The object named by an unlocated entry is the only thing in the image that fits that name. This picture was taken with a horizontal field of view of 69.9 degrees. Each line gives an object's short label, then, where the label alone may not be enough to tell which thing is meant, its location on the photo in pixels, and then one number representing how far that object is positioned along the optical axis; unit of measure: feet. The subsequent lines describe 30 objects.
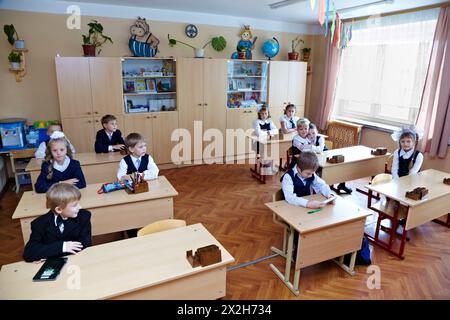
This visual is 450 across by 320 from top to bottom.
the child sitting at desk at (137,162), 10.72
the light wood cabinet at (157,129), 18.80
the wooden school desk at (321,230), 8.36
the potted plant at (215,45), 19.75
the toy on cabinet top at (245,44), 20.89
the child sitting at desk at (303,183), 9.14
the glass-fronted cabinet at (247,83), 22.02
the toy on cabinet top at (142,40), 18.26
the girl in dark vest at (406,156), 12.87
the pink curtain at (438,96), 15.84
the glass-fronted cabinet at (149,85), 19.07
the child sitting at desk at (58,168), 9.72
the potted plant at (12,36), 15.72
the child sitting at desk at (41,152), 13.78
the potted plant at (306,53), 23.77
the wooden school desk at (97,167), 12.88
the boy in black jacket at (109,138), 14.49
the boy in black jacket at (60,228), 6.31
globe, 21.95
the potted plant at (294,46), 22.87
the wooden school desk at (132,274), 5.48
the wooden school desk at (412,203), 10.40
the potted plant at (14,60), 16.15
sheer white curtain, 17.72
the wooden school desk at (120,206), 8.96
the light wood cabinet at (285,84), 22.03
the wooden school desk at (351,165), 13.90
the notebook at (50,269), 5.68
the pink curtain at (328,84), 22.38
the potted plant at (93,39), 16.93
